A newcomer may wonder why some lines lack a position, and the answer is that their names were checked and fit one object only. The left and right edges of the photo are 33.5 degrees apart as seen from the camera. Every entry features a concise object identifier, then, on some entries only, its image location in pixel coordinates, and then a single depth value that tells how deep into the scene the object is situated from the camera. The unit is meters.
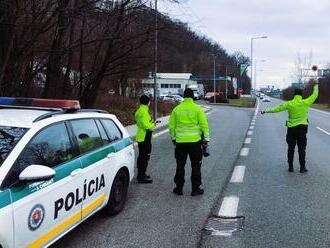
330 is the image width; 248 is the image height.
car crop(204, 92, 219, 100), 99.16
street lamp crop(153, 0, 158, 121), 18.49
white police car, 4.59
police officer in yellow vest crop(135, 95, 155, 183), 9.73
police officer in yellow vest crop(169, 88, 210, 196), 8.51
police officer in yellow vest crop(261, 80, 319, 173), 11.29
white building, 127.75
